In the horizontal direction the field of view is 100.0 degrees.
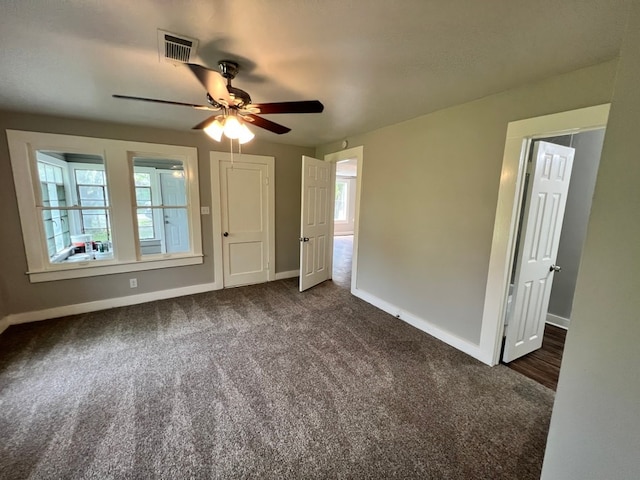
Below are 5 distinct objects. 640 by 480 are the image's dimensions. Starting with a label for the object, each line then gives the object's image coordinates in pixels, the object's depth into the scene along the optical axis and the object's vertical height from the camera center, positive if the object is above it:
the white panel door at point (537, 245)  2.18 -0.32
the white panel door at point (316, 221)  3.84 -0.28
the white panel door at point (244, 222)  3.97 -0.31
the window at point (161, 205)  3.58 -0.07
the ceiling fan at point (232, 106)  1.55 +0.62
